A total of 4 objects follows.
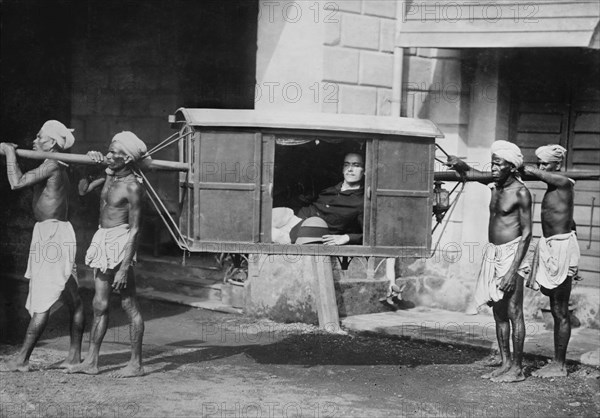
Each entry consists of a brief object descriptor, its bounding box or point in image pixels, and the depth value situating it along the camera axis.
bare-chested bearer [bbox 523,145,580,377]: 8.19
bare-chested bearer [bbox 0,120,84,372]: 7.77
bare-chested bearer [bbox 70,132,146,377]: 7.57
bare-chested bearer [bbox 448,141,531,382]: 7.93
